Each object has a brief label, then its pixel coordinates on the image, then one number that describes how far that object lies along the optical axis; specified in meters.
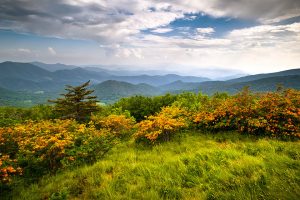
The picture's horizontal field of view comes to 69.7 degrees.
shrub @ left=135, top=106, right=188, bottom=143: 11.51
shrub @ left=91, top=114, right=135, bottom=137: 16.23
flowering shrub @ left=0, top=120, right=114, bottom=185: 7.85
